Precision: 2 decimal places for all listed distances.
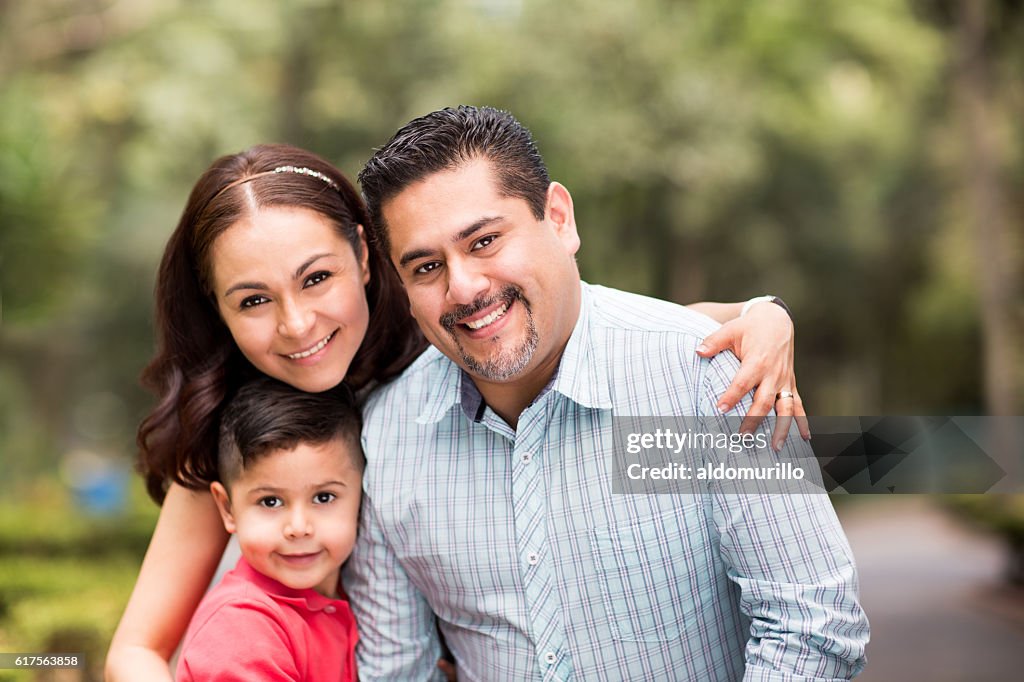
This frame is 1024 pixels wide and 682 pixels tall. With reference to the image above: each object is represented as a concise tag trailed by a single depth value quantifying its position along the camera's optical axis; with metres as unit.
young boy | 1.93
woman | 1.96
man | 1.66
